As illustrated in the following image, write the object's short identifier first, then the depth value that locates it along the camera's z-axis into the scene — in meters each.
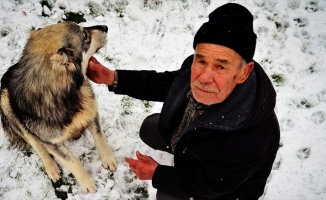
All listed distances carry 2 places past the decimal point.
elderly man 1.87
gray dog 2.40
